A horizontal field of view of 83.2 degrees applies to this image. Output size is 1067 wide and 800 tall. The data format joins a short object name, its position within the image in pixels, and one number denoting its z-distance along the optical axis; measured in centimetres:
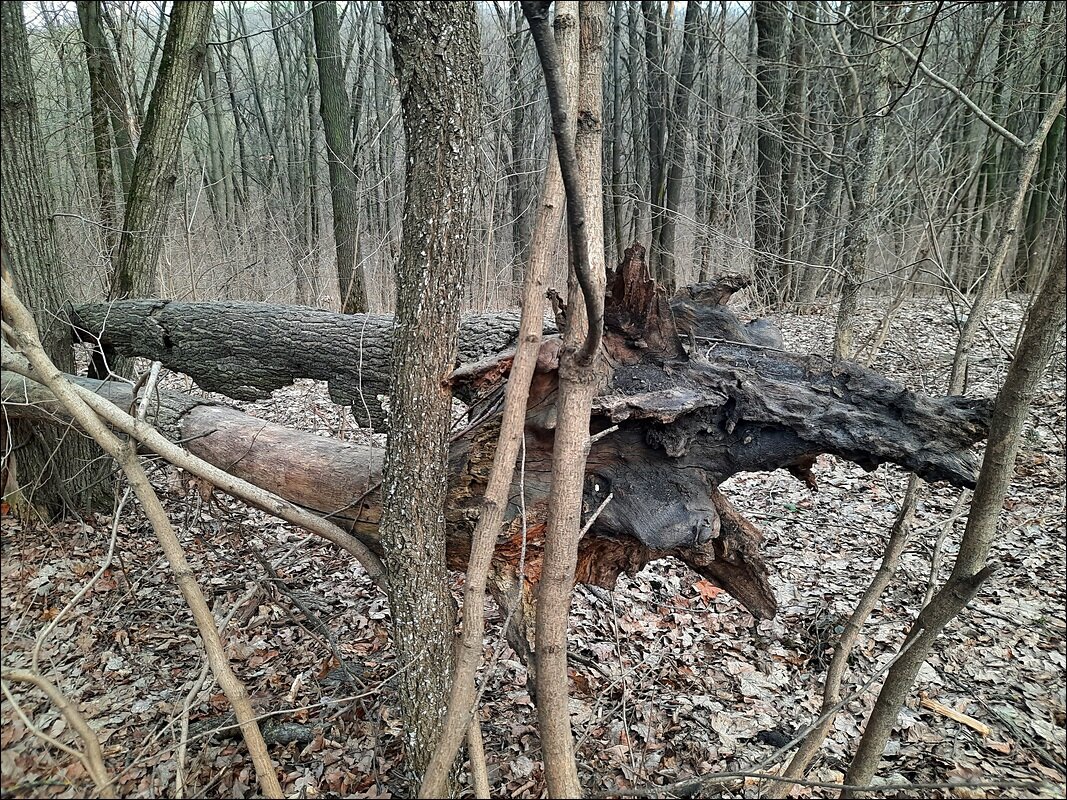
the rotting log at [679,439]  241
